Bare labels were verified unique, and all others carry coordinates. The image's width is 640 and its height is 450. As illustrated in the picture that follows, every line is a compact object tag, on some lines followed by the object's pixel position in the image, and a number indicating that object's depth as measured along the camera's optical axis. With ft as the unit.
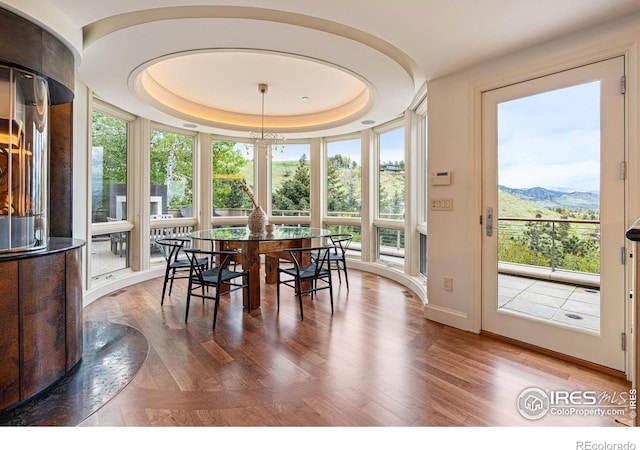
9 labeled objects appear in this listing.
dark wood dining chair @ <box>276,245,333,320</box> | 10.28
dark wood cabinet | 5.51
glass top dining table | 10.87
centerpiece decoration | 12.94
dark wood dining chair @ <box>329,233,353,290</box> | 12.84
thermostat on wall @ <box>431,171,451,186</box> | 9.52
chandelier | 13.13
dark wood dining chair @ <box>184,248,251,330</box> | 9.42
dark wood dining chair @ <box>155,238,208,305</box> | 11.37
